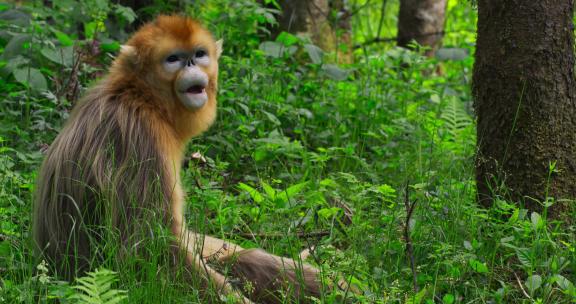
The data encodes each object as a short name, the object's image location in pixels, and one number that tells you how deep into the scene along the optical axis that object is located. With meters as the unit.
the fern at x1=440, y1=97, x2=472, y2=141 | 11.98
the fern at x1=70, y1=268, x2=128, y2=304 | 6.05
